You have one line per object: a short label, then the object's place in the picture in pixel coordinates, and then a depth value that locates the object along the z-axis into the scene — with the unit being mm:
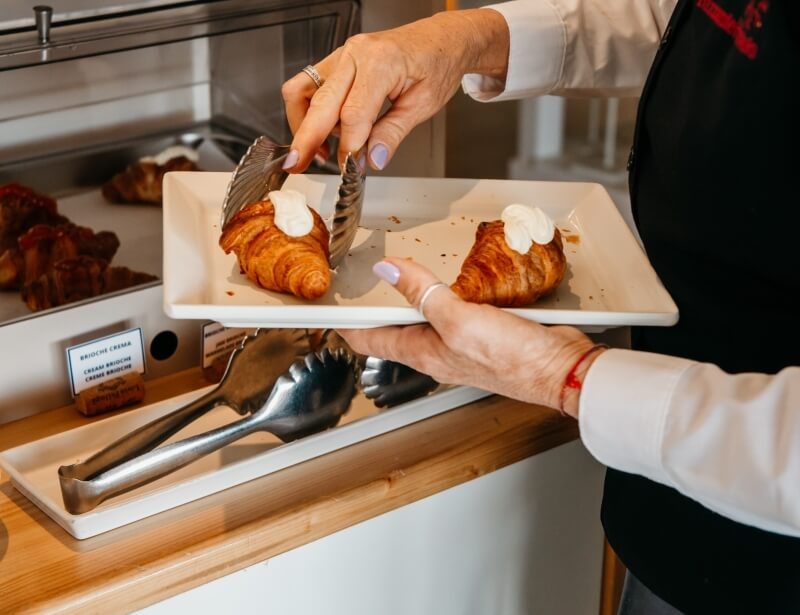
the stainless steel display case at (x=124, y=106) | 1142
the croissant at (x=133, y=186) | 1393
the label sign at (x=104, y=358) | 1105
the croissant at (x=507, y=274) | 944
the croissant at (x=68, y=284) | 1187
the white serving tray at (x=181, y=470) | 940
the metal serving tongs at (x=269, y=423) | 916
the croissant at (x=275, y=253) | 922
